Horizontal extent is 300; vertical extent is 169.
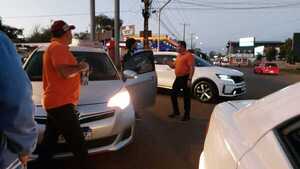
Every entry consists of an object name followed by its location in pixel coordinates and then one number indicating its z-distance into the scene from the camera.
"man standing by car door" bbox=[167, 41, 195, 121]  5.12
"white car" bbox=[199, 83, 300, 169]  1.12
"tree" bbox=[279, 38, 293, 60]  57.58
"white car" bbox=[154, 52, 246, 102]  7.06
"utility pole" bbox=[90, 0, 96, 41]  11.57
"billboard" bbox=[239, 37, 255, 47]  85.31
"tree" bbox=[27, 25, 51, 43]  39.55
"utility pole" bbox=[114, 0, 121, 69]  12.07
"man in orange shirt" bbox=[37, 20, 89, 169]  2.51
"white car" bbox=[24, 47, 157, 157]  2.97
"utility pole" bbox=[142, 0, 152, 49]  17.40
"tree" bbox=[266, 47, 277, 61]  65.52
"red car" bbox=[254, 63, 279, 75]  27.02
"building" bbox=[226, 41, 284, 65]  76.27
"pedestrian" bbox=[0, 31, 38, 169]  1.16
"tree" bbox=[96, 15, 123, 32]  46.84
